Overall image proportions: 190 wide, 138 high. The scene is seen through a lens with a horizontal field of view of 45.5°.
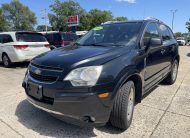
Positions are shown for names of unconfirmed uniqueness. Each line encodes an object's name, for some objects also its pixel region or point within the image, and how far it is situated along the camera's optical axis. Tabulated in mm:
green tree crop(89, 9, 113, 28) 59125
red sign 25756
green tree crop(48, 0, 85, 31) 53906
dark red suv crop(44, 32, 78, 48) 13016
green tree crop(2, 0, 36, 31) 65375
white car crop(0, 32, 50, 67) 8906
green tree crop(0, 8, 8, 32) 59012
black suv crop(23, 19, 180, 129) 2898
